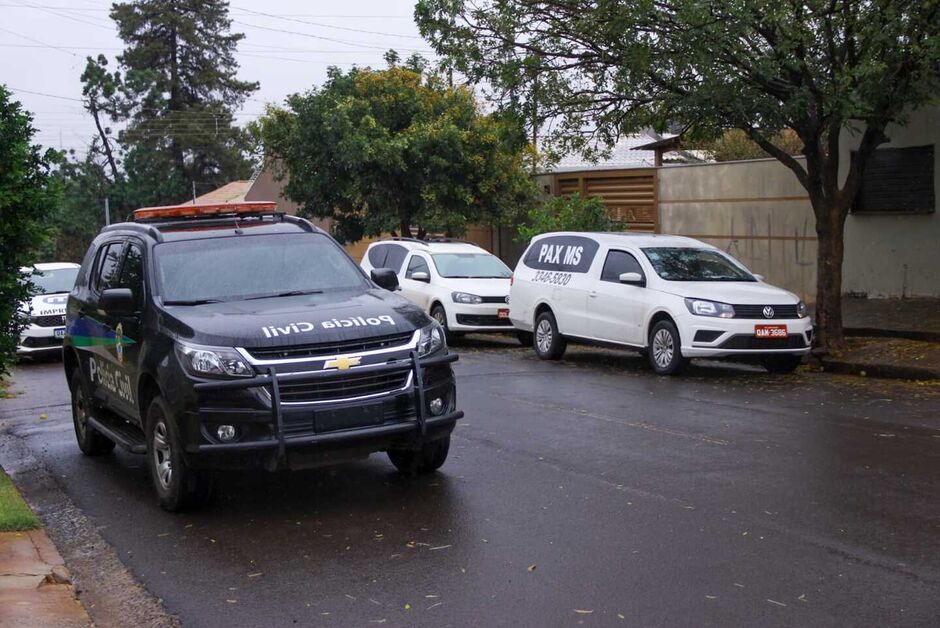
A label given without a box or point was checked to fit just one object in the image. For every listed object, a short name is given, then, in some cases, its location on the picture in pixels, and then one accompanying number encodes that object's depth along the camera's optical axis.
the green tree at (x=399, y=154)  25.83
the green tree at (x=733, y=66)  12.69
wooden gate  23.41
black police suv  7.05
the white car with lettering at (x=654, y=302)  13.52
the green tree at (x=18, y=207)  9.58
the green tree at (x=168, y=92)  62.62
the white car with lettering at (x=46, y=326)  18.12
